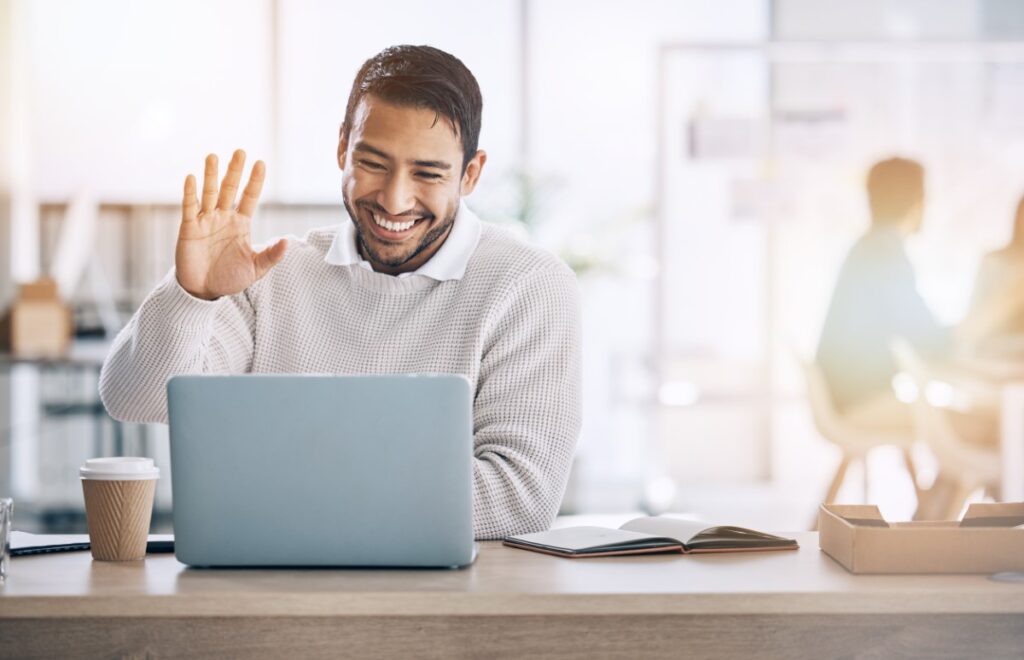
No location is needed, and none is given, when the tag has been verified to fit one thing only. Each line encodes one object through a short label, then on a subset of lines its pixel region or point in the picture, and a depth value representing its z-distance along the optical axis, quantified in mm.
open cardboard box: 2434
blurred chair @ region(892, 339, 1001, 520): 5225
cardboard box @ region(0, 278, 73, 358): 7129
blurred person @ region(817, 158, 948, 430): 5713
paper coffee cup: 2529
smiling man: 2905
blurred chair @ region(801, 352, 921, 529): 5766
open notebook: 2569
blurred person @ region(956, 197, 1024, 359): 5839
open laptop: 2387
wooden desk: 2326
